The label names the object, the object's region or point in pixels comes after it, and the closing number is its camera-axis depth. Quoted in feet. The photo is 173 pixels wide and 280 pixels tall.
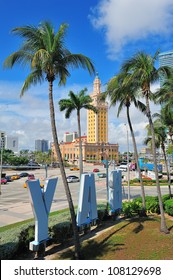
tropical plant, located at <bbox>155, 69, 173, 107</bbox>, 76.75
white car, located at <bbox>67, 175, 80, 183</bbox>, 194.94
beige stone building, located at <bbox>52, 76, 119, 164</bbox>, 555.49
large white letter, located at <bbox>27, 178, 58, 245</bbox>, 40.09
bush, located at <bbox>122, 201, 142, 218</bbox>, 68.44
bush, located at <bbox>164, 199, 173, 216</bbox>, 68.94
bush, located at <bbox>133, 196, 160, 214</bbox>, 73.20
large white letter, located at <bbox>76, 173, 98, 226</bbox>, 50.11
